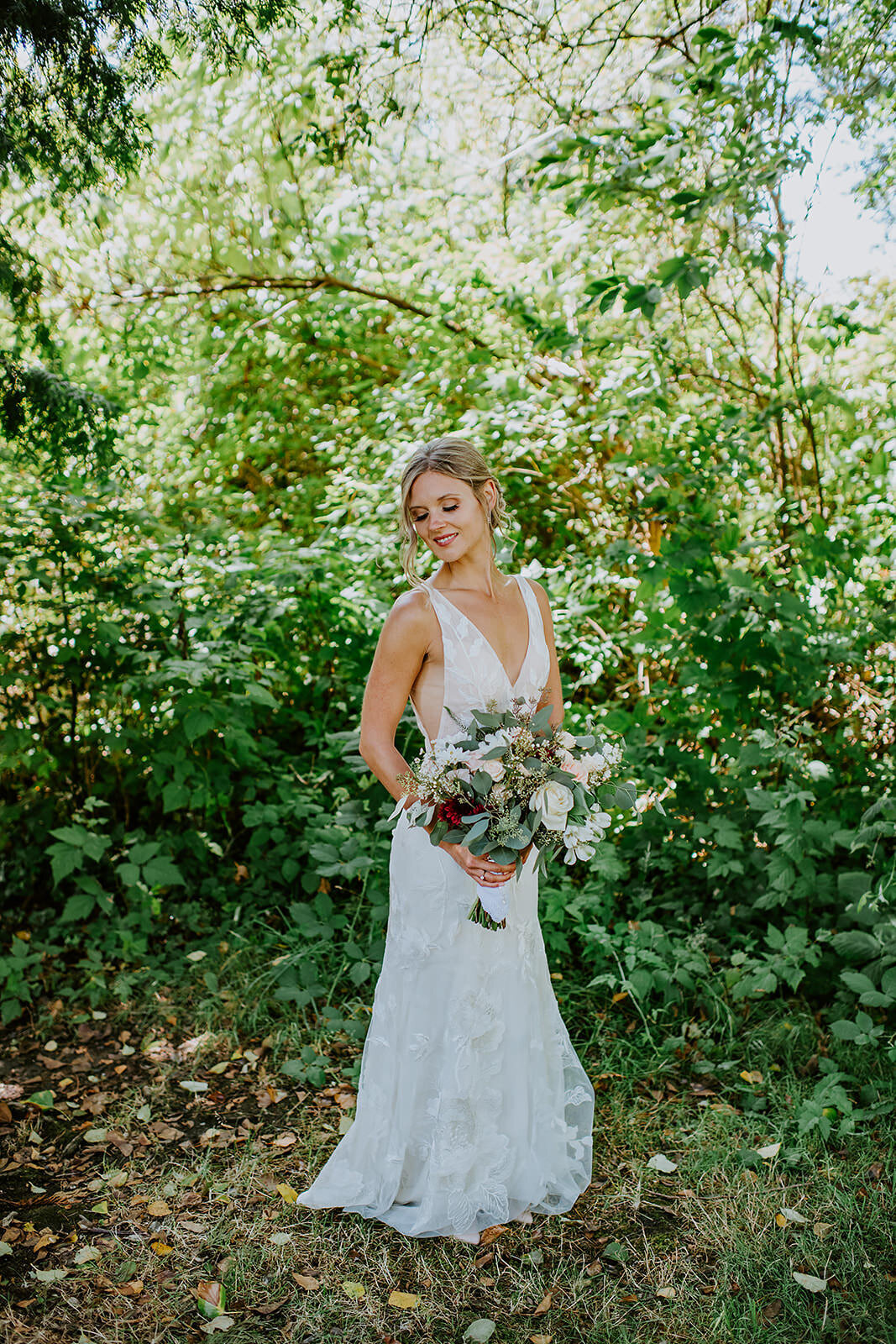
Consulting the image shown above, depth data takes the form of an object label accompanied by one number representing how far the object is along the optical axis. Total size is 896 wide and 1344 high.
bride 2.55
